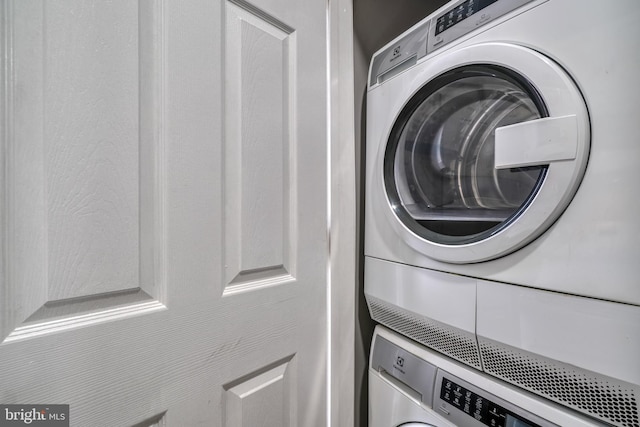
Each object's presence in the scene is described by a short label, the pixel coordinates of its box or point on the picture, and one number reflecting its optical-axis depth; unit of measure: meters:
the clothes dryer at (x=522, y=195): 0.49
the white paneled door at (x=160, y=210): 0.44
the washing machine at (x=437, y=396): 0.60
